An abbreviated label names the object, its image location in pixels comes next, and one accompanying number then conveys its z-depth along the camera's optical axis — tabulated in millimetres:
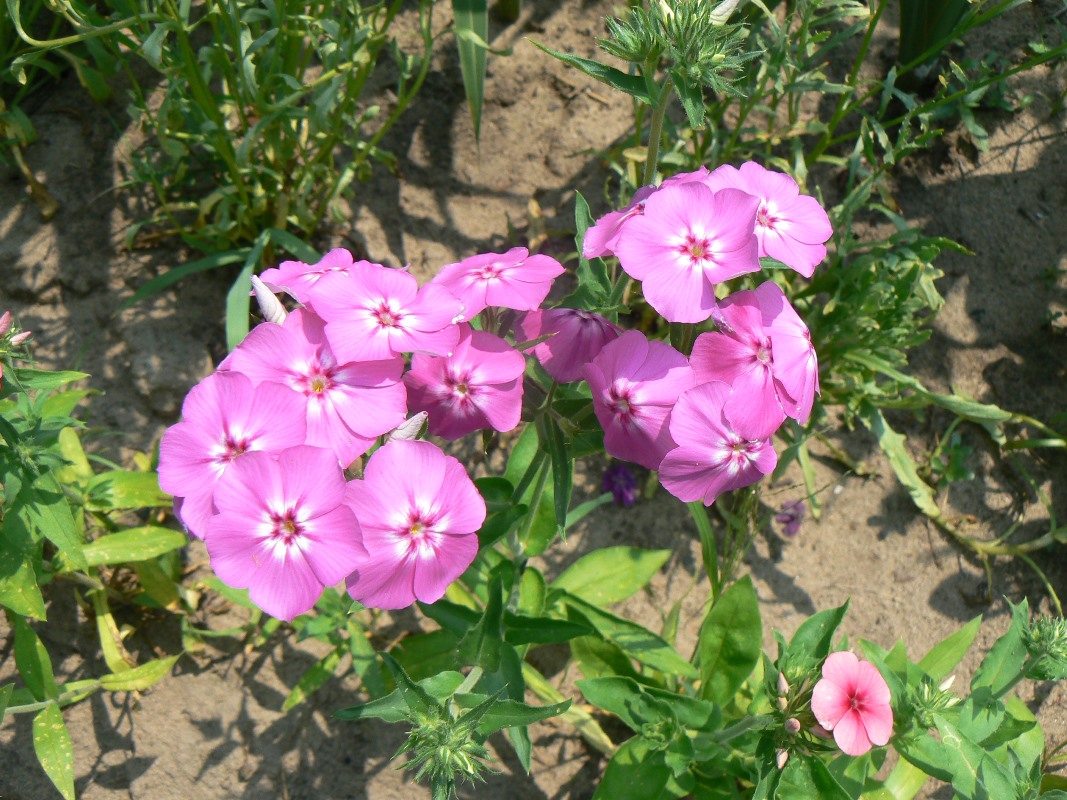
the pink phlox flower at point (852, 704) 211
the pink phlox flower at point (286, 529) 189
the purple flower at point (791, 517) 338
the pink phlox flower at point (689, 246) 200
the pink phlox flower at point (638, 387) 202
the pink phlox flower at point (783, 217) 212
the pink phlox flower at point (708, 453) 198
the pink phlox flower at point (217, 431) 194
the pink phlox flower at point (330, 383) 196
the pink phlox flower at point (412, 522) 195
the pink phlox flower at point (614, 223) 212
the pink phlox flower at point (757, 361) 200
